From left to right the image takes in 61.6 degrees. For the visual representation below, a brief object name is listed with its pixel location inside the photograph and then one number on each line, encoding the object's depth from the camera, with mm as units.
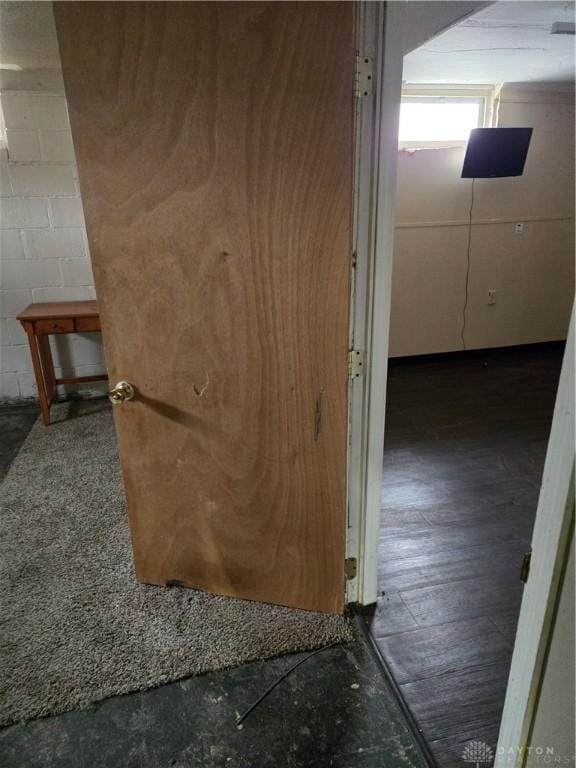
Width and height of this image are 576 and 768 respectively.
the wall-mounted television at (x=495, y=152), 3689
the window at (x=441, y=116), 3695
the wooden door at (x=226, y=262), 1175
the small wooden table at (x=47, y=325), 3004
